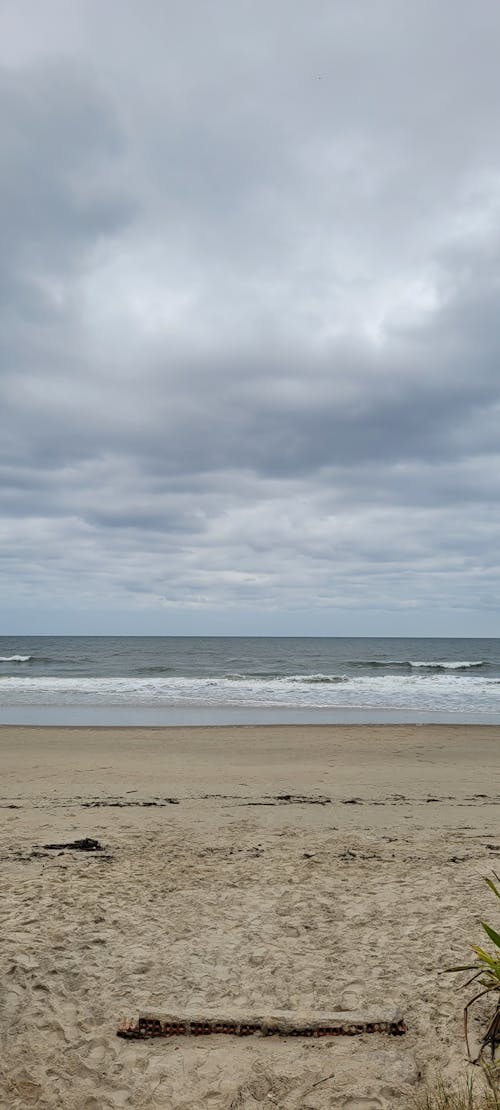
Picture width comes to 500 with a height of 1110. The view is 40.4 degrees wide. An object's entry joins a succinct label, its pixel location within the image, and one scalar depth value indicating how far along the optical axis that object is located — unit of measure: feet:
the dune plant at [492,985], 12.53
